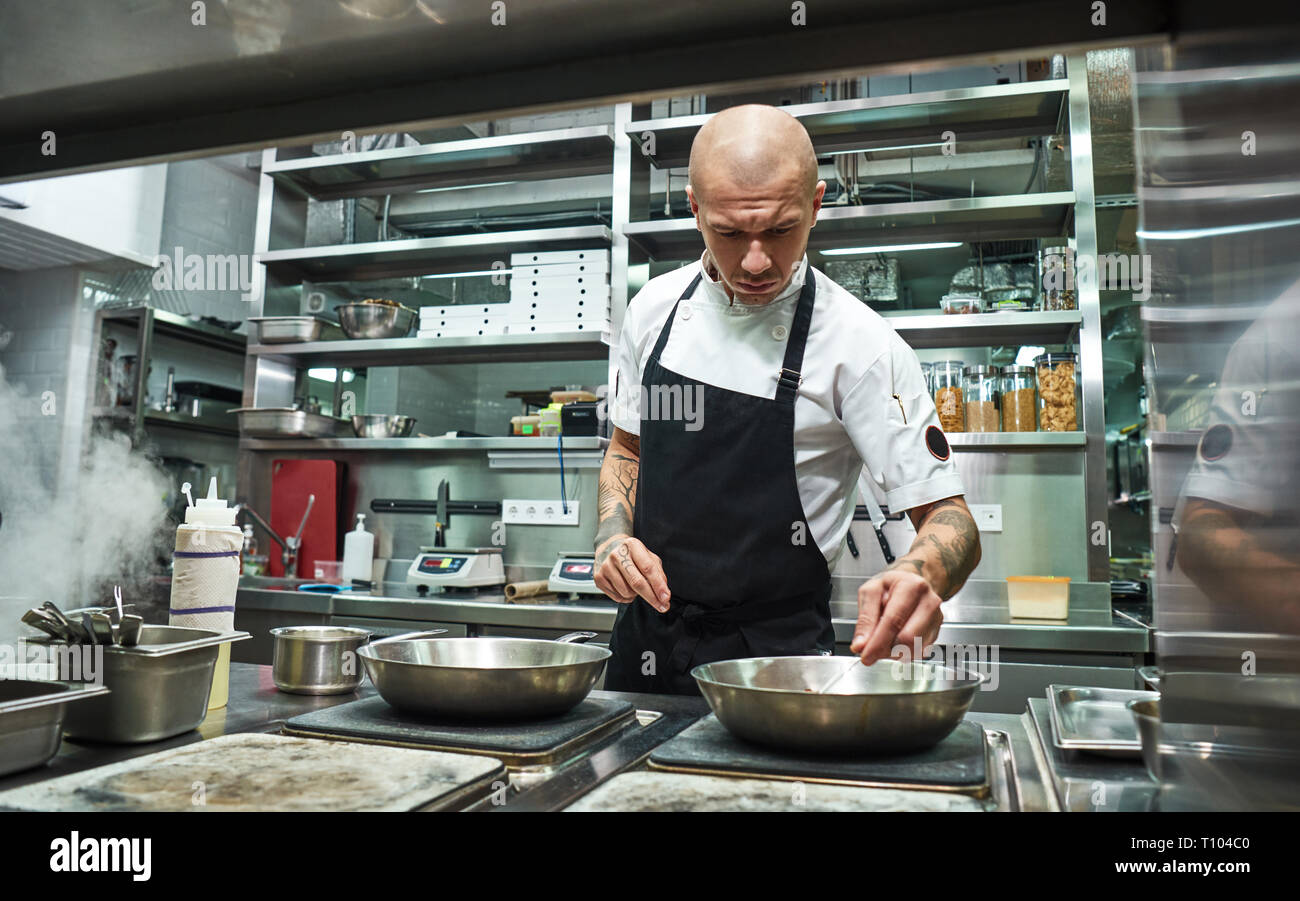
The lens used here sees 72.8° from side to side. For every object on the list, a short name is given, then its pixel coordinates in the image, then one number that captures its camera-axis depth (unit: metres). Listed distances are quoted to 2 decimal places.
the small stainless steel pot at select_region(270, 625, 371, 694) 1.23
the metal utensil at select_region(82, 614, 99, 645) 0.94
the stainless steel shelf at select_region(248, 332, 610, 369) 3.56
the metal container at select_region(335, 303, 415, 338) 3.74
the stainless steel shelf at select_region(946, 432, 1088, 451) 3.02
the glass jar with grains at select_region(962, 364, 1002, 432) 3.15
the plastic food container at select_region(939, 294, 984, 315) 3.17
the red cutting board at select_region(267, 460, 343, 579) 3.87
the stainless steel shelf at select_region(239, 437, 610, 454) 3.47
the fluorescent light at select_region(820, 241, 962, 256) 3.52
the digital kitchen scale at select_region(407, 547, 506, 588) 3.24
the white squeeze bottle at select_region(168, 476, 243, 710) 1.15
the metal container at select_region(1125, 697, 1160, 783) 0.70
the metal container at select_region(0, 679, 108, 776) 0.77
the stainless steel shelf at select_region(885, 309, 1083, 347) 3.06
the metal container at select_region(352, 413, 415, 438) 3.77
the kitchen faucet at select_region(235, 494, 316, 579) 3.75
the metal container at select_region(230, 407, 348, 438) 3.67
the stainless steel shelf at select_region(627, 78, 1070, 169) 3.08
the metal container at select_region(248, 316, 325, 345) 3.75
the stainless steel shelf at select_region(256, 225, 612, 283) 3.55
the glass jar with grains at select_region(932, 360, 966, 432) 3.18
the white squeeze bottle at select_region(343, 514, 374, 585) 3.63
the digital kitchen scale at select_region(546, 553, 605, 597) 3.09
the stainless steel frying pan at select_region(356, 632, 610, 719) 0.93
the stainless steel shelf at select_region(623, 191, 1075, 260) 3.09
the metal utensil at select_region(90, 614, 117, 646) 0.96
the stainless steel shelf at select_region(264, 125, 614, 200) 3.57
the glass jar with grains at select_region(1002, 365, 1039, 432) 3.12
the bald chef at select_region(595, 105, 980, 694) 1.39
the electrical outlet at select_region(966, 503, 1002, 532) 3.23
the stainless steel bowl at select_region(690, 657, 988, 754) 0.80
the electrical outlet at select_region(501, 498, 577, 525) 3.67
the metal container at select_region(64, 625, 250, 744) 0.92
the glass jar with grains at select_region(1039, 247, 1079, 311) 3.11
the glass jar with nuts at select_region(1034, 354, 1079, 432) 3.07
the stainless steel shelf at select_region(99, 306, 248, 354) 4.33
